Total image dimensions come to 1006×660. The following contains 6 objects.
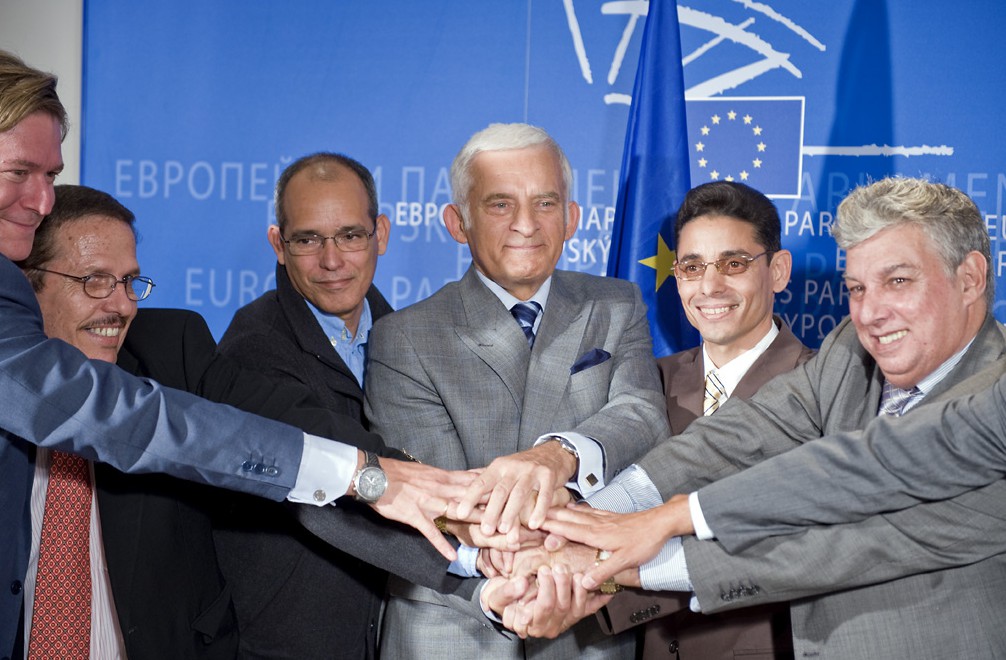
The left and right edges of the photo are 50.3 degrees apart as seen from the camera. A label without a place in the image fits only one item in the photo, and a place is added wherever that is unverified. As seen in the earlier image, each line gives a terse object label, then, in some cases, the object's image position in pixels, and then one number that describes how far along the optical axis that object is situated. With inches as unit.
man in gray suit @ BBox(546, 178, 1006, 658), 88.5
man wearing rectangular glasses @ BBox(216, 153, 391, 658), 104.2
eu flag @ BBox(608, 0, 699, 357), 158.4
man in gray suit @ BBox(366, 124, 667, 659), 103.6
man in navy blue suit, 84.1
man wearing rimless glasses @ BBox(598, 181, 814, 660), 115.3
